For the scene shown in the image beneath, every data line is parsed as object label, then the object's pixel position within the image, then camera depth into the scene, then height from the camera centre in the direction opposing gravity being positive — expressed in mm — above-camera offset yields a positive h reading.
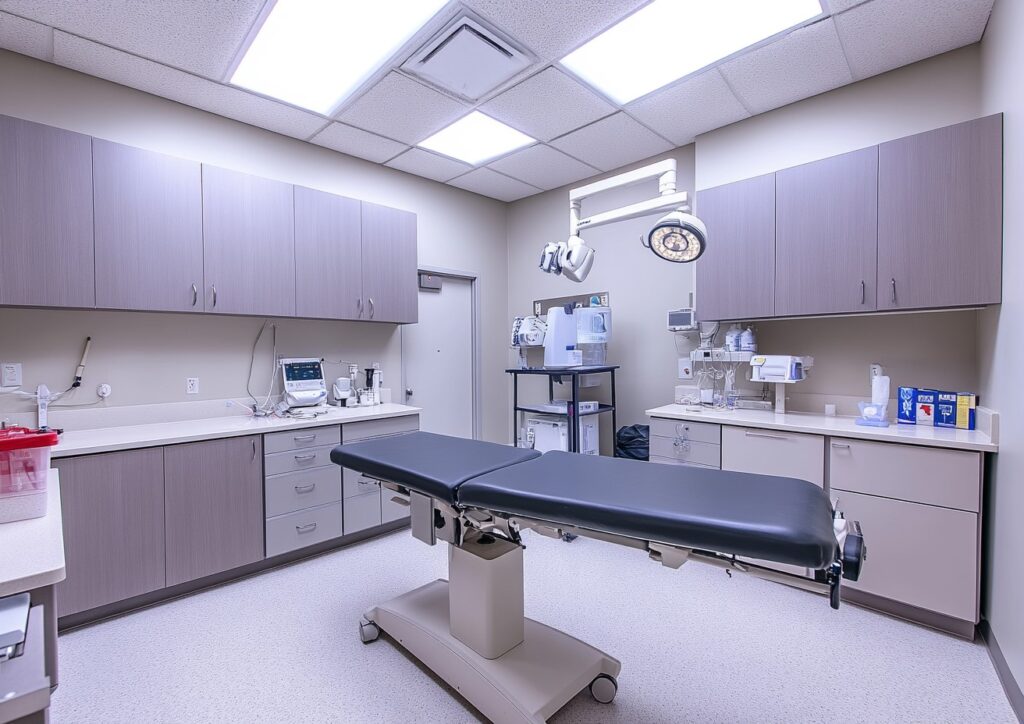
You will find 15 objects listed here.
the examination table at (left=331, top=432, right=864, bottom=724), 1147 -471
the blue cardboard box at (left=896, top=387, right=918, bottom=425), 2520 -288
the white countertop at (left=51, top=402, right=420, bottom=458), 2268 -418
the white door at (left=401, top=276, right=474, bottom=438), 4215 -54
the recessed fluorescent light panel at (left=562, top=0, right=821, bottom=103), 2188 +1566
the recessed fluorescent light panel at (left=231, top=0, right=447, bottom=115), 2170 +1554
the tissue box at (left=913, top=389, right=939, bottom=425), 2467 -288
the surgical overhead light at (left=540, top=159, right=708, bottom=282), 1924 +505
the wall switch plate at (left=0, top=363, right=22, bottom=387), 2427 -102
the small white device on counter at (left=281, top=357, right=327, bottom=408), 3219 -196
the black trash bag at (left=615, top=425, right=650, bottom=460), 3634 -694
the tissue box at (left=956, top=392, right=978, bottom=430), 2340 -288
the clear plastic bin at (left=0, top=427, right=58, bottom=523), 1170 -301
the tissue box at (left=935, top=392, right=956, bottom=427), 2391 -297
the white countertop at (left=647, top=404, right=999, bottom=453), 2129 -389
